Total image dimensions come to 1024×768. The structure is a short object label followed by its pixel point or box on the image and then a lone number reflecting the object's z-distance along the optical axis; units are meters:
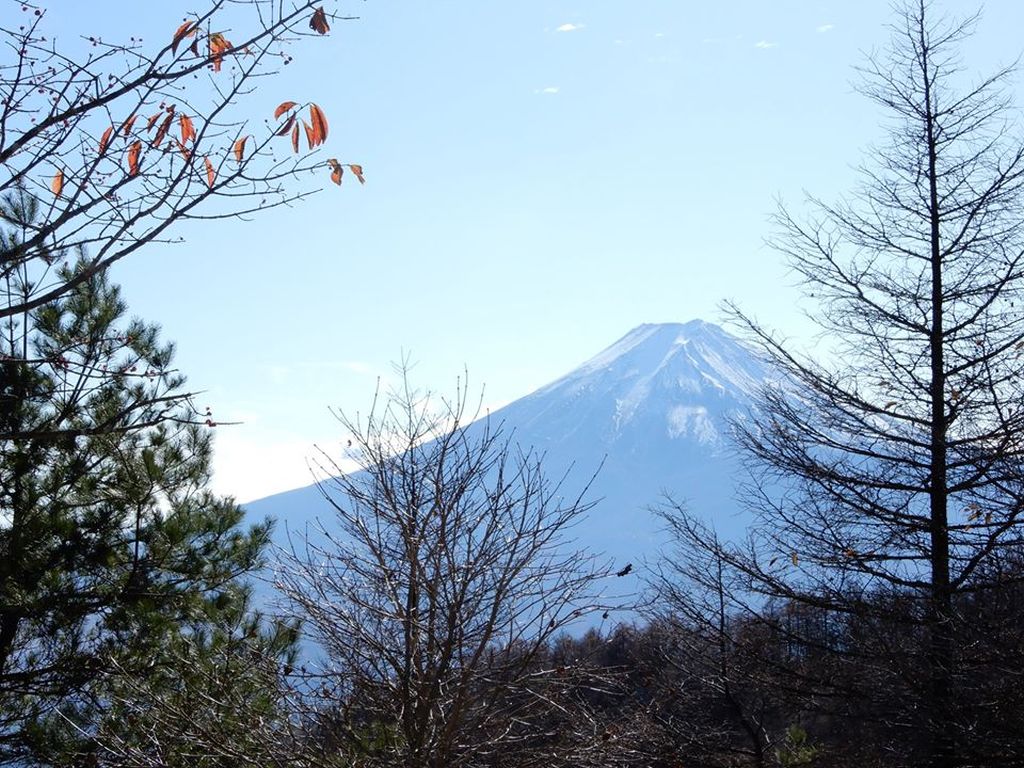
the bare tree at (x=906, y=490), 7.77
